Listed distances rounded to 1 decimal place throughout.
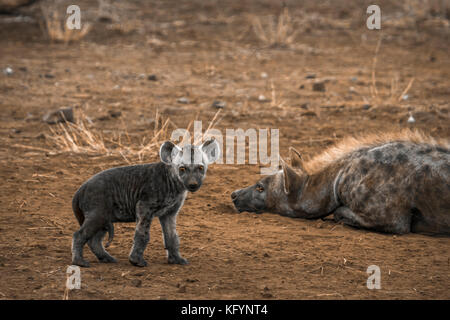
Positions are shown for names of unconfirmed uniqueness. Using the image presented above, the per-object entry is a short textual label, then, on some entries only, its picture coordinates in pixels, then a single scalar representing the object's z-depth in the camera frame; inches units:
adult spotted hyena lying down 448.4
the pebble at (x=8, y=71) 926.4
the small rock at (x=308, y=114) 785.6
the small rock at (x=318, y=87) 894.4
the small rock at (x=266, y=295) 332.8
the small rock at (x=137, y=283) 339.6
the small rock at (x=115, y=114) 757.9
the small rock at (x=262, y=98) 849.5
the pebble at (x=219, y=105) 807.1
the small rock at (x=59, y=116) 713.0
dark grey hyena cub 358.0
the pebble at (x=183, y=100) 824.9
